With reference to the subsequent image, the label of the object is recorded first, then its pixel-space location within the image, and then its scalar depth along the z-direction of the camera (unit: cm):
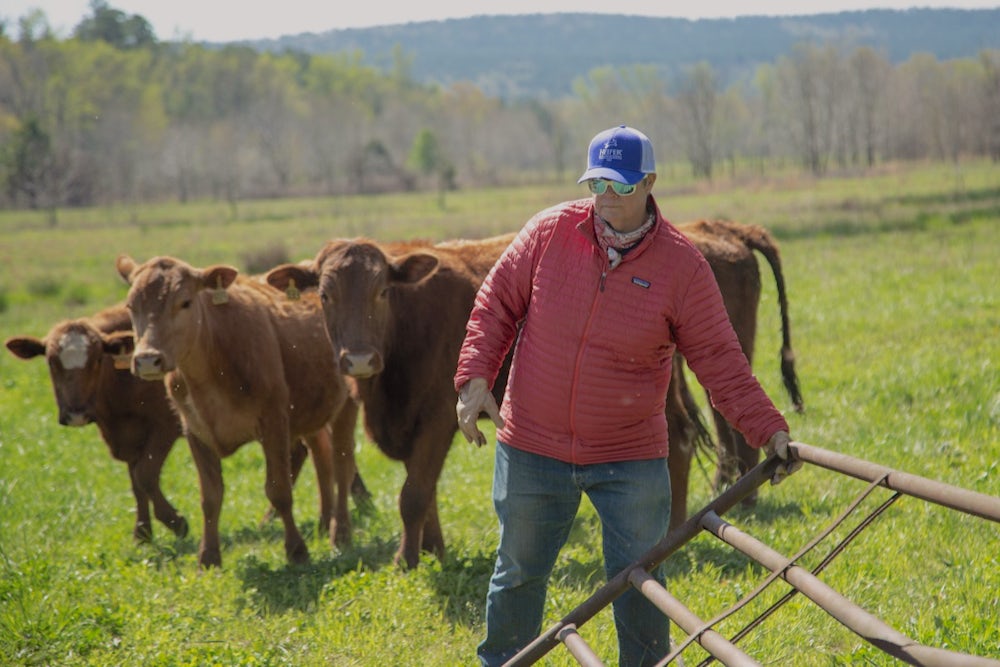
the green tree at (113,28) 16350
